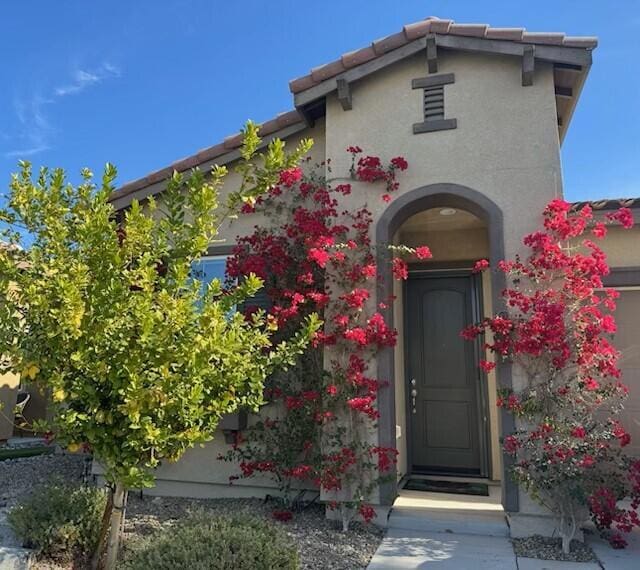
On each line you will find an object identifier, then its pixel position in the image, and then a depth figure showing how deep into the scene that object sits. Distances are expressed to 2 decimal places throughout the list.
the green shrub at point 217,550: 3.75
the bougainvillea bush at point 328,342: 6.16
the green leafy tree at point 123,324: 3.58
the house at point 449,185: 6.41
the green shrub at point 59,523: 4.71
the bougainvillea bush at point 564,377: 5.12
